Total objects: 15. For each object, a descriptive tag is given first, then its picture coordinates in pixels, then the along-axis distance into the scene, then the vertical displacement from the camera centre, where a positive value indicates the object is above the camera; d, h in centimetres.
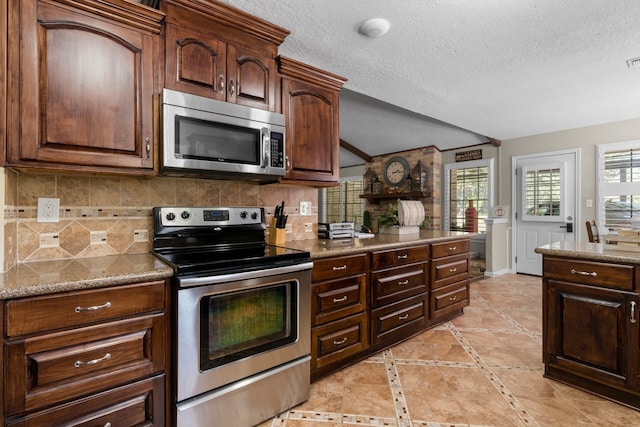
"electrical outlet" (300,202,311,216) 262 +3
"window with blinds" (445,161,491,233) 570 +29
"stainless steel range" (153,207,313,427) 143 -55
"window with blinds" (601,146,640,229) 425 +32
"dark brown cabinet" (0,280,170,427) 112 -56
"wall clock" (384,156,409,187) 655 +86
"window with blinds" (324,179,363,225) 817 +24
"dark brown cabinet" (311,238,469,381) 201 -65
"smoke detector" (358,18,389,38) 203 +121
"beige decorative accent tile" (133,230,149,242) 187 -14
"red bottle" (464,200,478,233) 571 -14
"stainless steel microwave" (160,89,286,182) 164 +42
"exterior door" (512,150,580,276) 478 +12
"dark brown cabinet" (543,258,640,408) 176 -69
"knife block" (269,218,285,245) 226 -16
